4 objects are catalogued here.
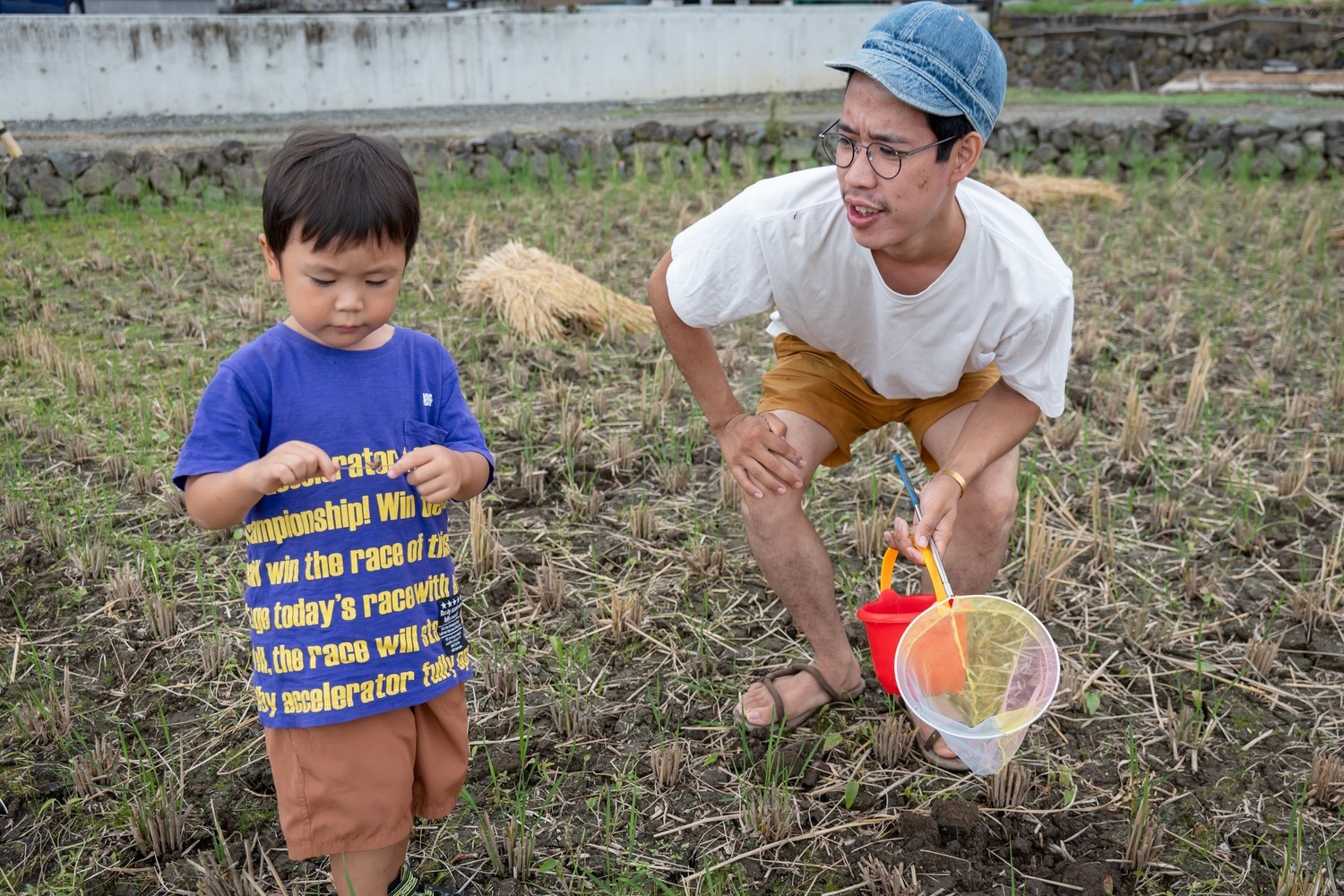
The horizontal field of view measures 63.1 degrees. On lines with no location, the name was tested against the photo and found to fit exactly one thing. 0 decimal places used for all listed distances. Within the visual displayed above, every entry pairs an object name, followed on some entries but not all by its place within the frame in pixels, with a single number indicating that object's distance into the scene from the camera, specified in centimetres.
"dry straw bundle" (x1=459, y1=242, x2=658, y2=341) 473
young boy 161
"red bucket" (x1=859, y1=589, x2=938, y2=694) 208
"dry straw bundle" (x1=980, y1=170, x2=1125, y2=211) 764
